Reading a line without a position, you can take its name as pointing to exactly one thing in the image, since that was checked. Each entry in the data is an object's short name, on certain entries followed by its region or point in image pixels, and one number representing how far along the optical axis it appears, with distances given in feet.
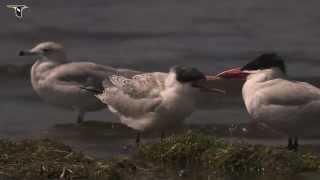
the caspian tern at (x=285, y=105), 37.22
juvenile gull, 44.73
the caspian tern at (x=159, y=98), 38.86
